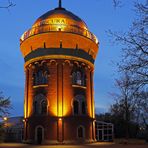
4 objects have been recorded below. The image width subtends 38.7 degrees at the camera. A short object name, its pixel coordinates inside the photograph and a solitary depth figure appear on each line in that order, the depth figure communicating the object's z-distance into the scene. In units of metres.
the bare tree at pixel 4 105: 20.60
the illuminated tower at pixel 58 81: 23.24
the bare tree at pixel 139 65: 7.93
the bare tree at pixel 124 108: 27.63
